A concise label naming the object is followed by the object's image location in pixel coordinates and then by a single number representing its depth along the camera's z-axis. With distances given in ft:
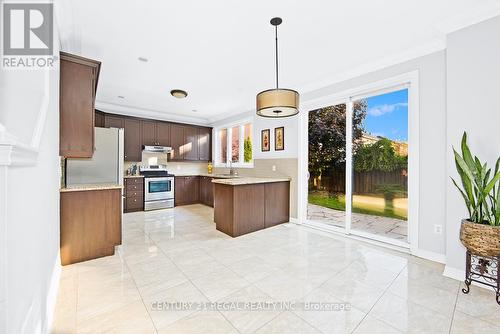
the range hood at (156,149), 18.43
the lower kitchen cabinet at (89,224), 8.17
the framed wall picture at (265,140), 15.92
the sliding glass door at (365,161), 10.31
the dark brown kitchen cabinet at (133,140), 17.88
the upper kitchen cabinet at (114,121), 17.03
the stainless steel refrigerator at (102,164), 11.75
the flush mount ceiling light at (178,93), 13.68
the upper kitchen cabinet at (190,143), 20.43
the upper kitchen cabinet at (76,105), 7.66
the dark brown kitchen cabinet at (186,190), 19.67
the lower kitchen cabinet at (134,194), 16.72
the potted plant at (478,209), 5.96
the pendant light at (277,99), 7.46
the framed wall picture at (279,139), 14.83
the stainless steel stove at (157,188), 17.49
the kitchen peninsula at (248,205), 11.52
